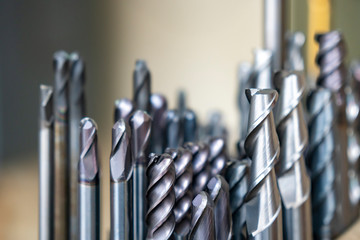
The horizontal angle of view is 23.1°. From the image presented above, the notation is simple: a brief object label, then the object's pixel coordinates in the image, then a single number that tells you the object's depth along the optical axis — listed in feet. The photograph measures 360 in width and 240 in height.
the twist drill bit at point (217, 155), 1.00
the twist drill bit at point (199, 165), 0.98
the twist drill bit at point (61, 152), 1.02
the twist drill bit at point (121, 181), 0.87
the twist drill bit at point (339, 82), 1.15
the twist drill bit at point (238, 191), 0.94
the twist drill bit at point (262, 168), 0.88
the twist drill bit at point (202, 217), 0.84
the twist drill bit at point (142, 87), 1.08
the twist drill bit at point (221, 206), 0.87
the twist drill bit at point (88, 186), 0.89
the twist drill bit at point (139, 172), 0.94
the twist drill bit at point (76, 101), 1.07
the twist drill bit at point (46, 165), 1.00
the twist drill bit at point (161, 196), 0.87
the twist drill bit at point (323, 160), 1.11
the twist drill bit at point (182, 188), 0.92
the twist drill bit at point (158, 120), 1.11
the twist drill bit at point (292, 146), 0.99
